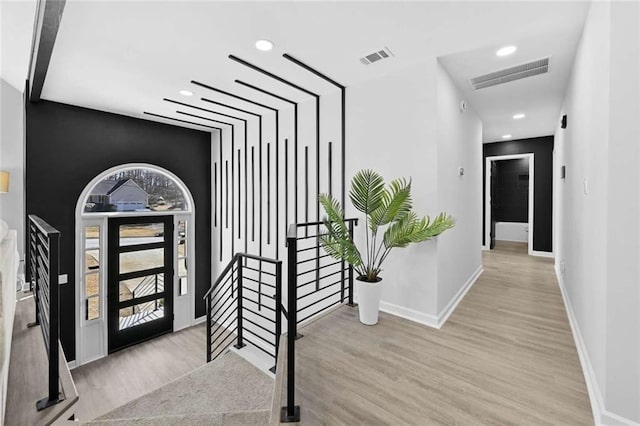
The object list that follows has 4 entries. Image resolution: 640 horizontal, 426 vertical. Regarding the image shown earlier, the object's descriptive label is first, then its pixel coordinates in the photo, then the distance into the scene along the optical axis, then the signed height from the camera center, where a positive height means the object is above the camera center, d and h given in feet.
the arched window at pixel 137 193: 16.51 +1.23
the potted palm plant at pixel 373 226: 8.97 -0.38
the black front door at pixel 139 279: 17.11 -4.16
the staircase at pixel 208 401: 6.76 -4.97
